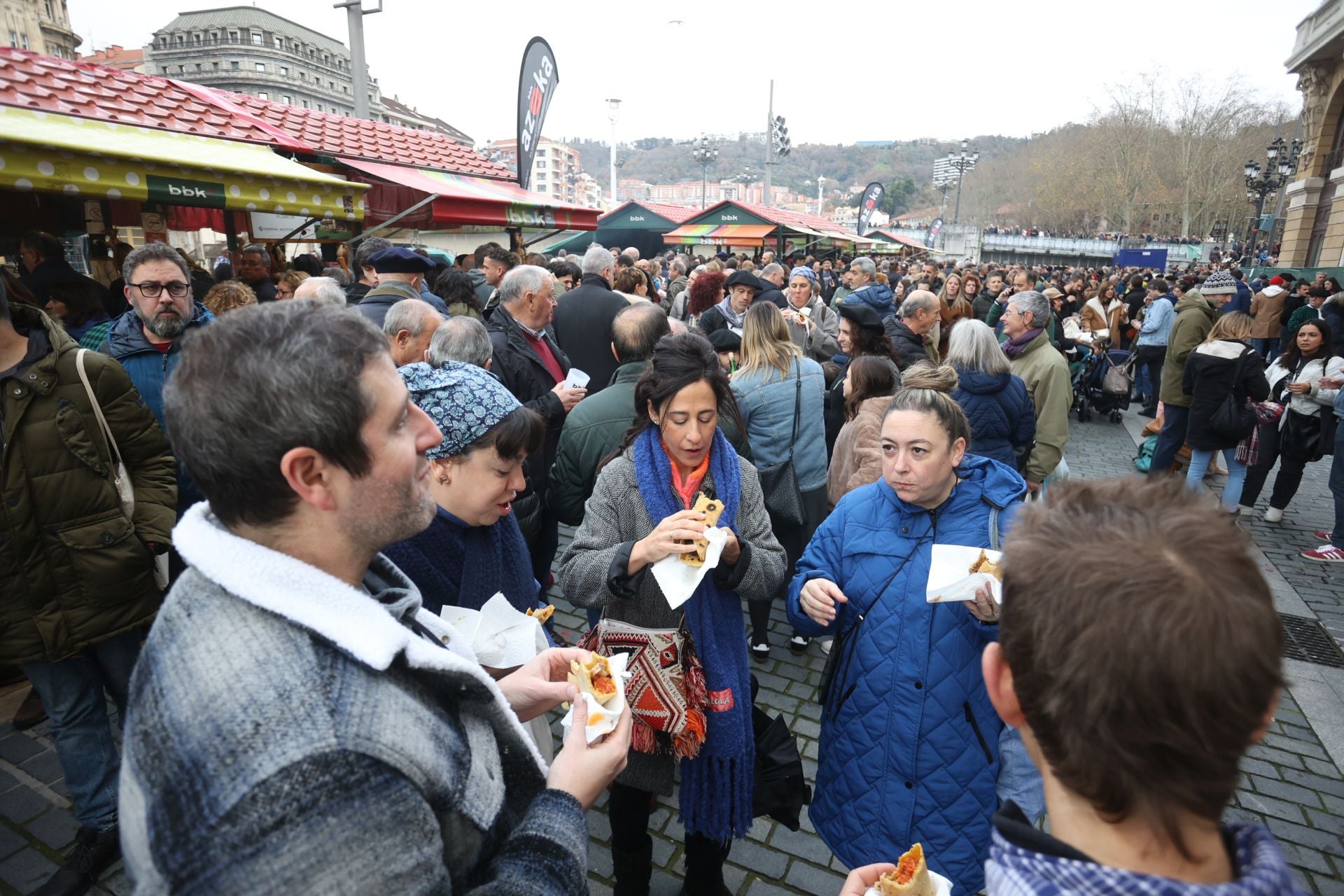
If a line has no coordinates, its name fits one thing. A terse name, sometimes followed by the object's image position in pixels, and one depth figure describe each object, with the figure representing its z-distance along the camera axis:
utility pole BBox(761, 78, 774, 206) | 29.28
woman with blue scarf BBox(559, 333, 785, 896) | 2.46
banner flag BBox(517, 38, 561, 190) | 11.41
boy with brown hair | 0.85
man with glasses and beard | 3.49
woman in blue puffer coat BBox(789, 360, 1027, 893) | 2.22
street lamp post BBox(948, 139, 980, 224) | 43.62
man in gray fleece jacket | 0.88
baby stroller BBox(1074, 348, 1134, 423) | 10.67
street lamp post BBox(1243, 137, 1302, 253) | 24.42
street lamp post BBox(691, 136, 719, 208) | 39.69
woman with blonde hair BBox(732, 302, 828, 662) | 4.26
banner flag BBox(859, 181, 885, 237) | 33.72
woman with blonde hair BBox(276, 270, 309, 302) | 6.43
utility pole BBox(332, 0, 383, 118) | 10.24
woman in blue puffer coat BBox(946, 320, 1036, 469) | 4.60
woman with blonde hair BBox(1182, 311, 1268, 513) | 6.07
